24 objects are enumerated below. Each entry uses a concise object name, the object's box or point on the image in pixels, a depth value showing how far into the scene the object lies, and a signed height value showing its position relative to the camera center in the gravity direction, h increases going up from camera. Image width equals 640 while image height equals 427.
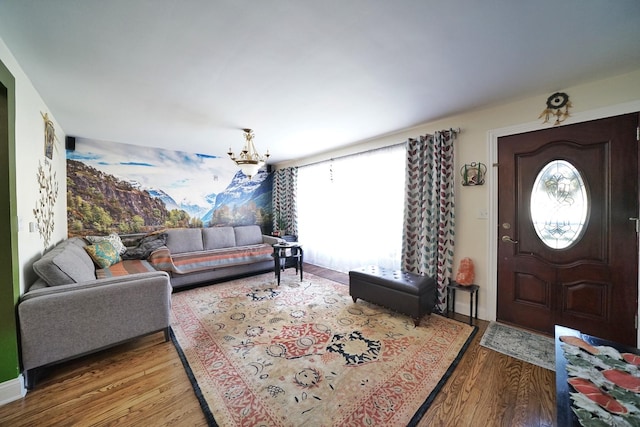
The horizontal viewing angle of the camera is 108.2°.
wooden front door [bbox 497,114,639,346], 1.97 -0.17
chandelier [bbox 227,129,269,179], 3.28 +0.72
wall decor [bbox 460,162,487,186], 2.68 +0.45
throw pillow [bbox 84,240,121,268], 3.13 -0.56
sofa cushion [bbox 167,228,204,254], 4.17 -0.51
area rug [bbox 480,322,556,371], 1.96 -1.24
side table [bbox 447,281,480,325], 2.53 -0.97
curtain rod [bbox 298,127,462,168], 2.82 +1.03
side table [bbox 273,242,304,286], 3.90 -0.69
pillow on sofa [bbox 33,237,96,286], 1.84 -0.47
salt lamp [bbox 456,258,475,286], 2.65 -0.72
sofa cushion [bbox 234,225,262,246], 5.04 -0.50
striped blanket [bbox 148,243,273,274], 3.56 -0.77
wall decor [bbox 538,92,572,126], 2.18 +0.99
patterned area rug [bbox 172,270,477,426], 1.47 -1.24
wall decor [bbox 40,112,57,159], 2.43 +0.86
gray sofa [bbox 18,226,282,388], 1.65 -0.76
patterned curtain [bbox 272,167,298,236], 5.42 +0.33
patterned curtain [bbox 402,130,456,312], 2.84 +0.03
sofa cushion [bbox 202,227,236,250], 4.61 -0.51
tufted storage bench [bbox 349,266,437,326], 2.48 -0.91
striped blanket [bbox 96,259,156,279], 2.88 -0.74
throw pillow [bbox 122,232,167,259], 3.73 -0.56
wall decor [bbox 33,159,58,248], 2.23 +0.11
